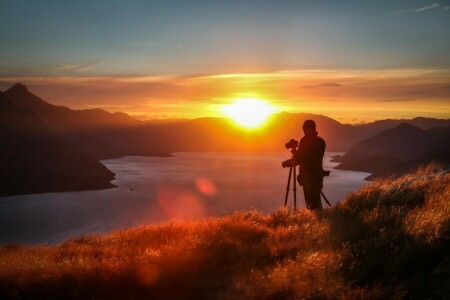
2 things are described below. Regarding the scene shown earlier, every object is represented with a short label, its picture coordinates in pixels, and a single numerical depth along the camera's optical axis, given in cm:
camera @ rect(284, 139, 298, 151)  1387
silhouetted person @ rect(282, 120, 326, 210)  1324
